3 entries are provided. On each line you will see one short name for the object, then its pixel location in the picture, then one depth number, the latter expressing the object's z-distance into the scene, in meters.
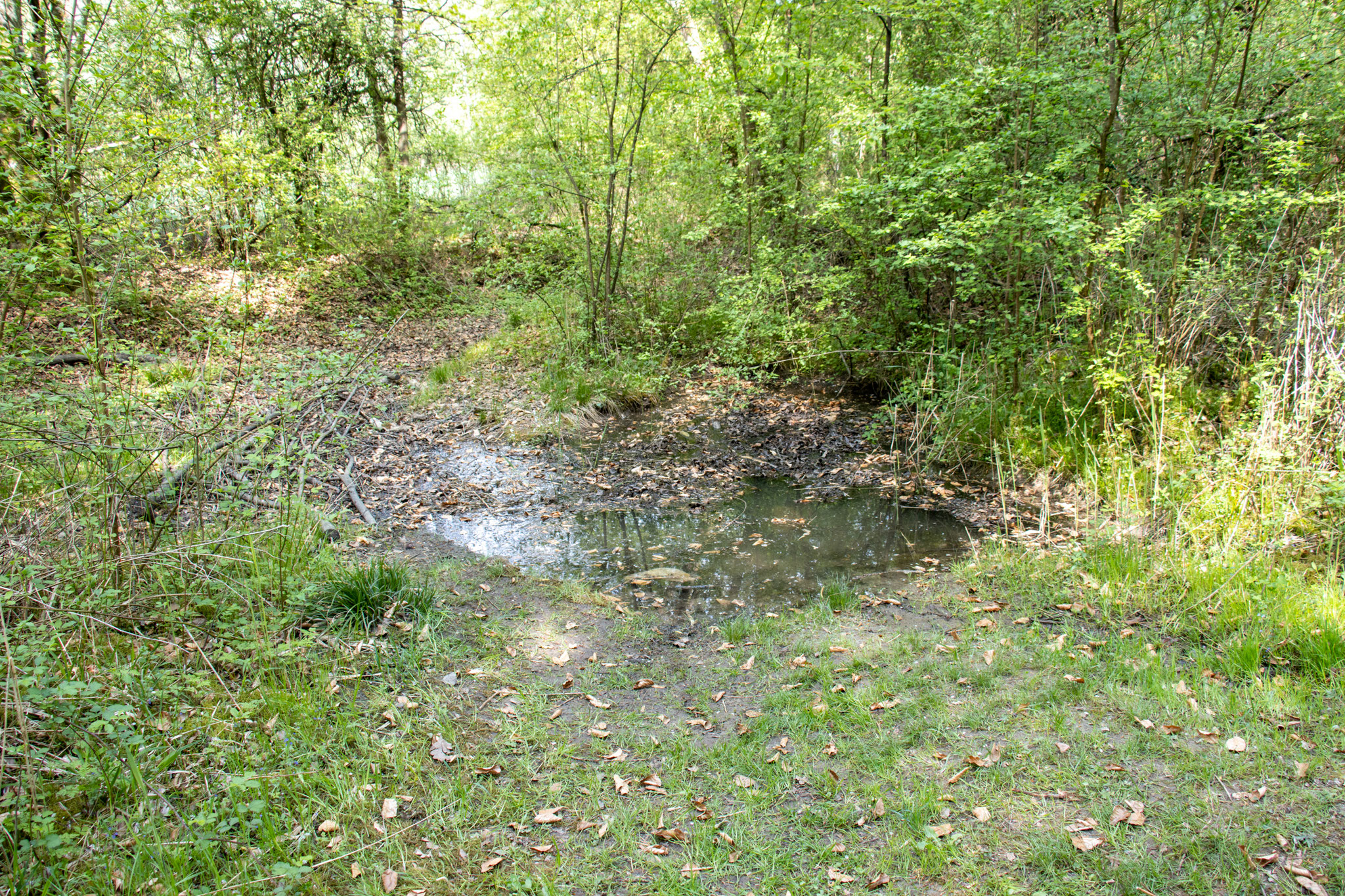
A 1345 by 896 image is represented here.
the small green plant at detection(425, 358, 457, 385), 10.12
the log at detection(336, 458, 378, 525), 6.25
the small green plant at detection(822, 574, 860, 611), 5.01
